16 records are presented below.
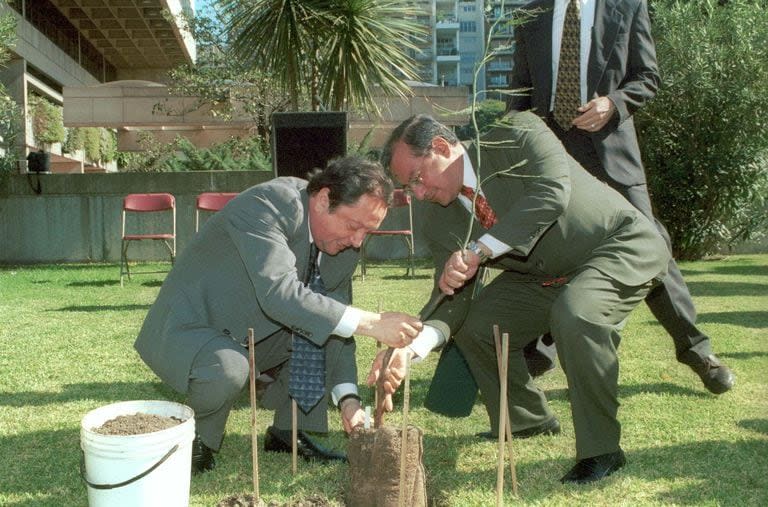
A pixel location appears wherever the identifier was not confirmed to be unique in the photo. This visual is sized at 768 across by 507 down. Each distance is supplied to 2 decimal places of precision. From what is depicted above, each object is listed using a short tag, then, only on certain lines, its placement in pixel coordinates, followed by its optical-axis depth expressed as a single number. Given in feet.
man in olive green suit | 9.61
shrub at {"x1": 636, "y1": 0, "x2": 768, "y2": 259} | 39.65
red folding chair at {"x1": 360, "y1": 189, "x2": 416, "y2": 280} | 31.78
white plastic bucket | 7.85
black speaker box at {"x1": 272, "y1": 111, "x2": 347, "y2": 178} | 17.52
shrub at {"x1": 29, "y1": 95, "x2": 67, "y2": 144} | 61.62
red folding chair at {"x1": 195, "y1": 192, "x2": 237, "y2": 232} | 32.12
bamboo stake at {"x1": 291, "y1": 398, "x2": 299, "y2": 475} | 9.89
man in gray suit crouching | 9.21
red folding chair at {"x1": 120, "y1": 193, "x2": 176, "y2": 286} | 33.30
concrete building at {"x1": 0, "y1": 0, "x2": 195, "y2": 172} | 65.31
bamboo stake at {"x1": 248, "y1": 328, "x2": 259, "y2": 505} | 8.19
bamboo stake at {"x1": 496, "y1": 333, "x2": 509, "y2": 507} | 8.13
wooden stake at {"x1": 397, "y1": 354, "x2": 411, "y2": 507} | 7.47
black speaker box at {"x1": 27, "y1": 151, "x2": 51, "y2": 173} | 40.65
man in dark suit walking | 12.48
